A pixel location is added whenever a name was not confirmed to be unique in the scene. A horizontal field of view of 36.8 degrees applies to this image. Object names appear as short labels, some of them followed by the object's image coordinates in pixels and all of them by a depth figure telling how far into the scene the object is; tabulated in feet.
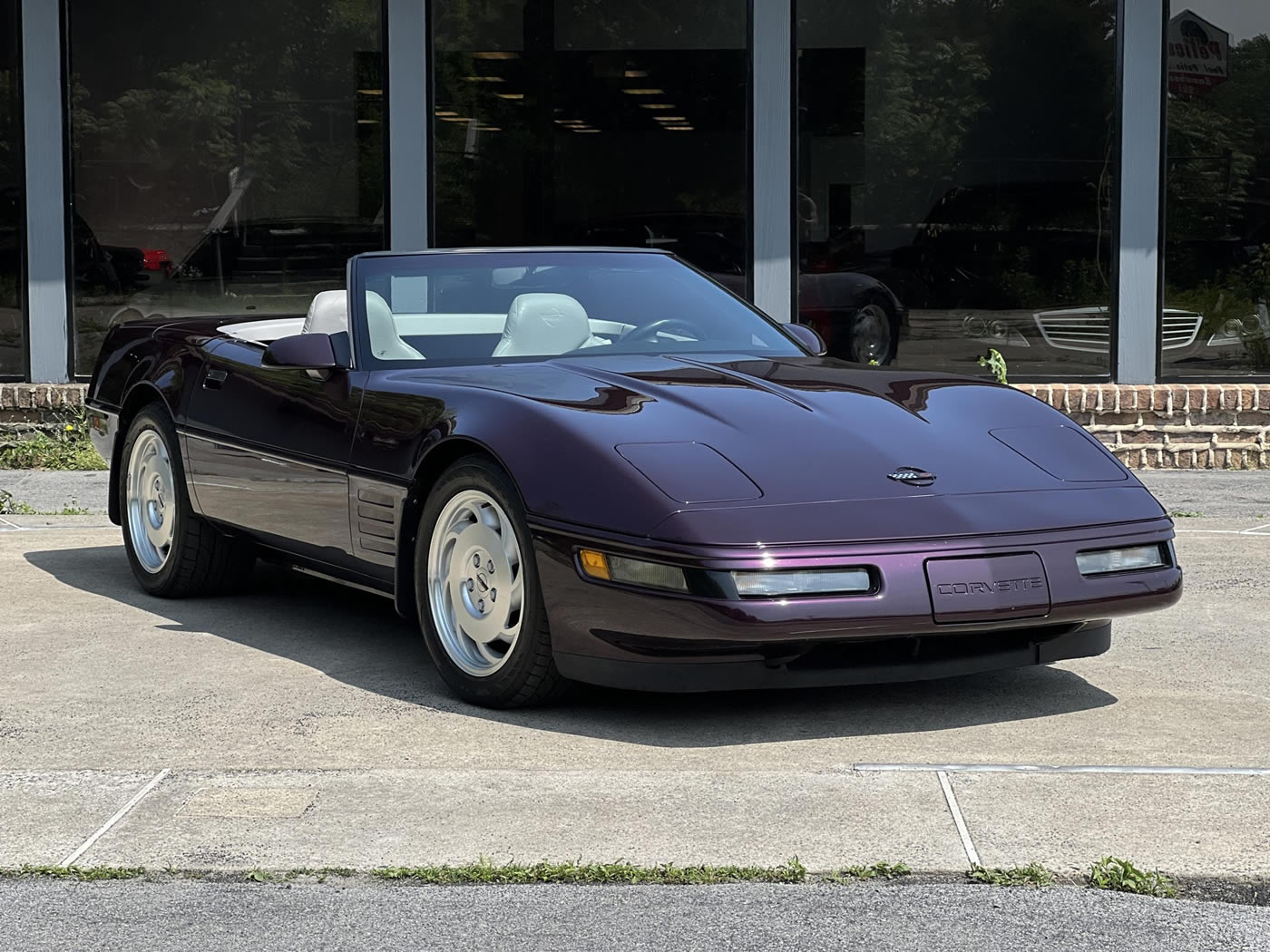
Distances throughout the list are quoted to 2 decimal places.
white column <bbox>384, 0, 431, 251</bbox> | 39.34
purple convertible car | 15.66
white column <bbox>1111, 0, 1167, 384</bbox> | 37.91
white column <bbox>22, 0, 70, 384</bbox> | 39.70
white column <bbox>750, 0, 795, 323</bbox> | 38.81
